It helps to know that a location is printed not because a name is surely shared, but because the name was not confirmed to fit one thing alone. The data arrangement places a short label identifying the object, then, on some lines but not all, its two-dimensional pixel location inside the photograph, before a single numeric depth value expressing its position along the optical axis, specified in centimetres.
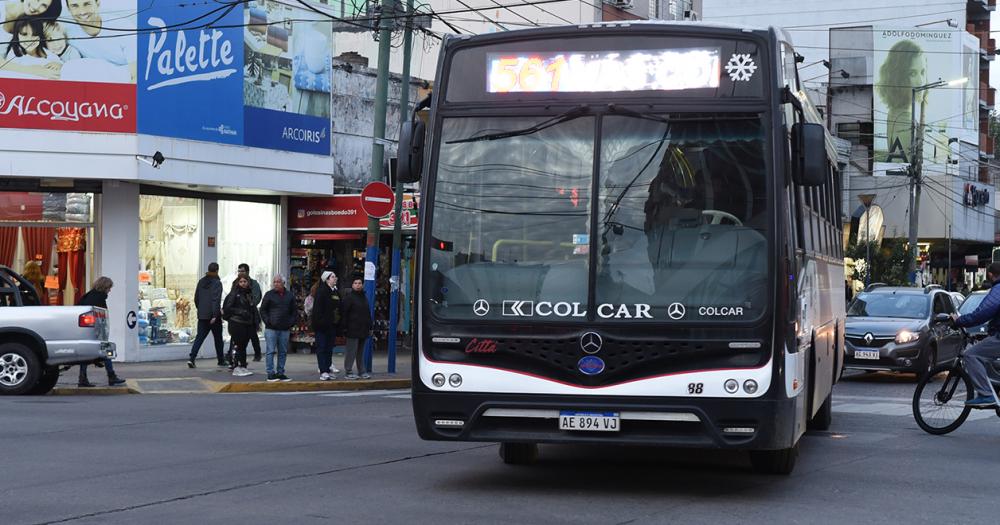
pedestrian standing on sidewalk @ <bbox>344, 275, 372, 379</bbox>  2242
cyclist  1402
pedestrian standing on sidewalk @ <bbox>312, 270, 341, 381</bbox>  2211
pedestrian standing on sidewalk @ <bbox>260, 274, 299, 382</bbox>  2198
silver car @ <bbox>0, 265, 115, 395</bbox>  1902
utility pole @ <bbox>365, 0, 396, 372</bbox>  2336
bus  941
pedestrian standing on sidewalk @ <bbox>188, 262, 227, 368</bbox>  2448
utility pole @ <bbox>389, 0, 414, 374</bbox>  2369
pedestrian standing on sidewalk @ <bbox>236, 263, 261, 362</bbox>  2386
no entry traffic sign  2264
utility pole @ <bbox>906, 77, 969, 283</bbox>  4753
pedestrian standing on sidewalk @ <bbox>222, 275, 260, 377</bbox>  2323
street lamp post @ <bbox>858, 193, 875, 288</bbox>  4109
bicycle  1473
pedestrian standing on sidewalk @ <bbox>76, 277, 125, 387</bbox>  2056
